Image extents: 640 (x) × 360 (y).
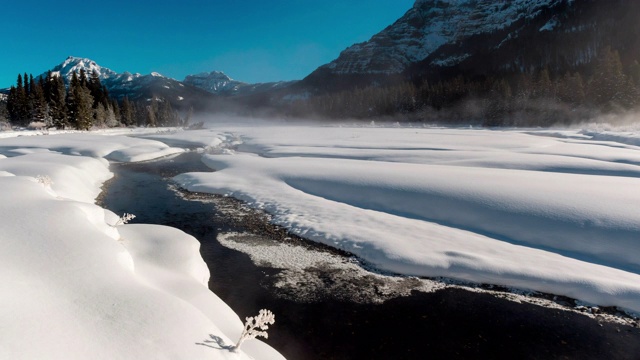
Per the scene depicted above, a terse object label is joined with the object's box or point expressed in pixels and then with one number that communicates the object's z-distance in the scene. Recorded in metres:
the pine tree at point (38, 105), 67.01
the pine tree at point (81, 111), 67.25
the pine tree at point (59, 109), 66.06
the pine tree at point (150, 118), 109.44
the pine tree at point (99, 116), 79.25
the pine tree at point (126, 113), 101.12
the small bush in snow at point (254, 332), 5.31
